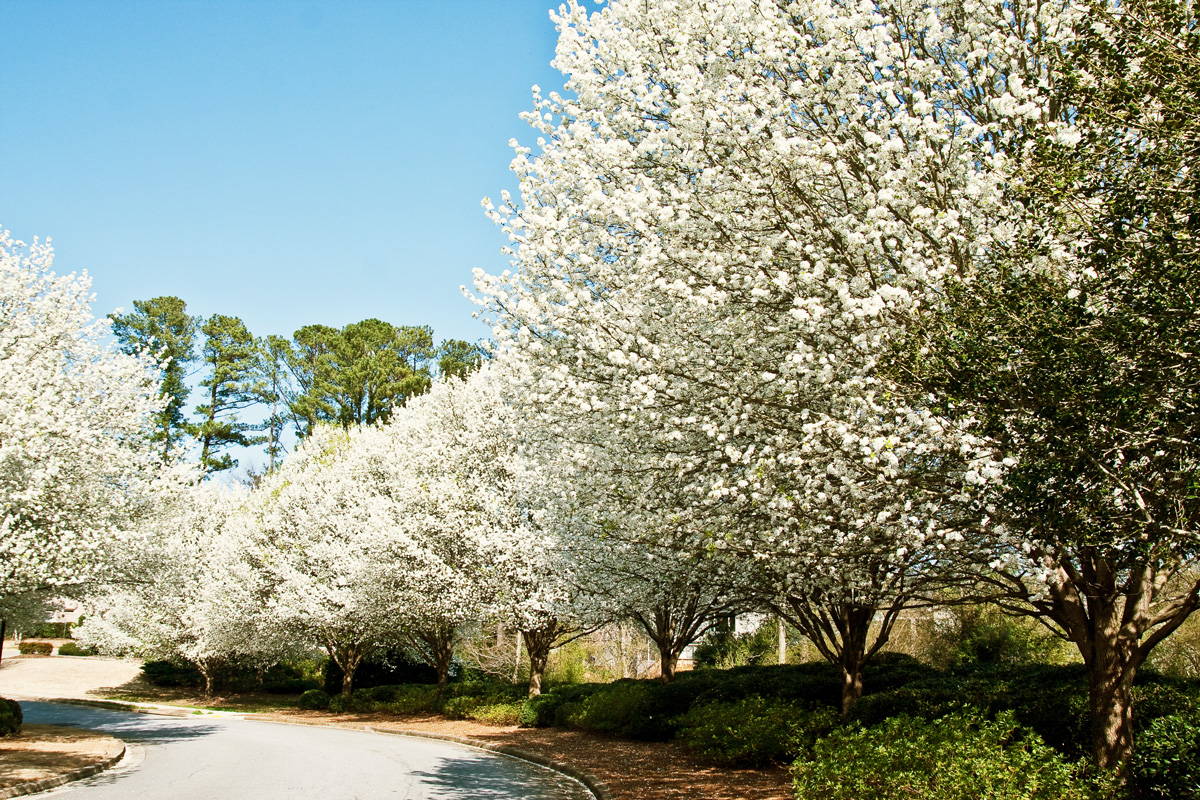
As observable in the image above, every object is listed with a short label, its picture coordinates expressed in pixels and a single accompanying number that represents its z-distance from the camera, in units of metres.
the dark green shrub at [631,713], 20.17
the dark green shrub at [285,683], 42.91
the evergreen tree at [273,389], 62.66
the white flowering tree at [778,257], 8.40
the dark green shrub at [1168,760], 8.84
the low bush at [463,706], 27.83
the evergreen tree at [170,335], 58.69
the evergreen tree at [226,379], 60.66
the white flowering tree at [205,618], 36.28
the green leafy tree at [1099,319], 5.66
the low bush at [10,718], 20.08
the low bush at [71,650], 58.62
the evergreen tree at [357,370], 59.41
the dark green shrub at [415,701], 30.65
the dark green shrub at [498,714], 26.12
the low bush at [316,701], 35.19
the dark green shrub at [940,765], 8.15
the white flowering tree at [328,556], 29.00
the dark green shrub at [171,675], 45.84
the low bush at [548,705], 24.33
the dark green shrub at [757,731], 14.76
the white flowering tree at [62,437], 16.62
